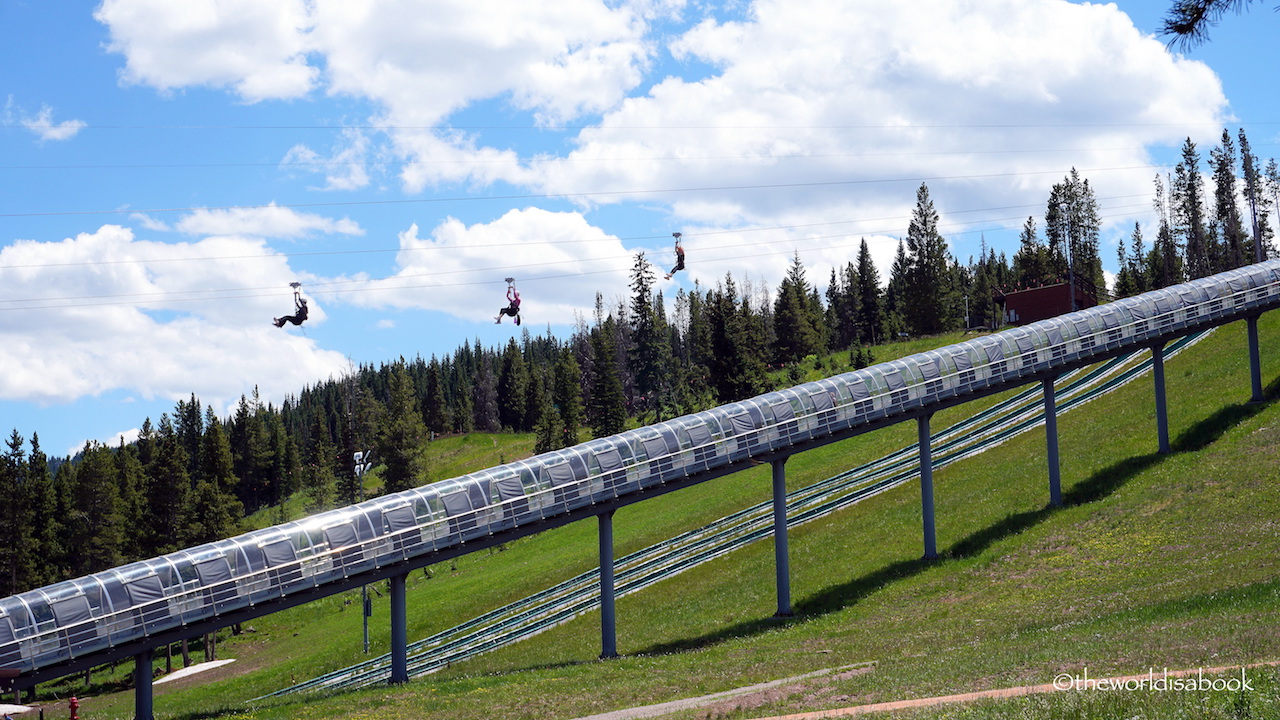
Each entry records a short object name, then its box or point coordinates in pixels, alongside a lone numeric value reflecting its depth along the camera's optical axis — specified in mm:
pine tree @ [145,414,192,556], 77812
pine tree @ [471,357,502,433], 179625
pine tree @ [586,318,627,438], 109062
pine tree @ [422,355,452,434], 169625
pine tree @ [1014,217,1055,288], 136625
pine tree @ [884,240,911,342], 152188
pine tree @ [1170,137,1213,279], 139250
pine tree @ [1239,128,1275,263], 122825
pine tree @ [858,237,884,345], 146625
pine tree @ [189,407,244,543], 75875
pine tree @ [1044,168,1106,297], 141250
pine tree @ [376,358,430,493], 101250
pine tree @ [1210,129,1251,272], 135625
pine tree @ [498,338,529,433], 168750
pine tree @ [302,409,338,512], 114375
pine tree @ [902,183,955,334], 129500
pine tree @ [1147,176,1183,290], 142850
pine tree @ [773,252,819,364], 146625
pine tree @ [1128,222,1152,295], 138425
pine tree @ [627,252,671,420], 127438
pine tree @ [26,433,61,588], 79750
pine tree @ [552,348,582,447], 124875
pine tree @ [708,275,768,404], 103438
